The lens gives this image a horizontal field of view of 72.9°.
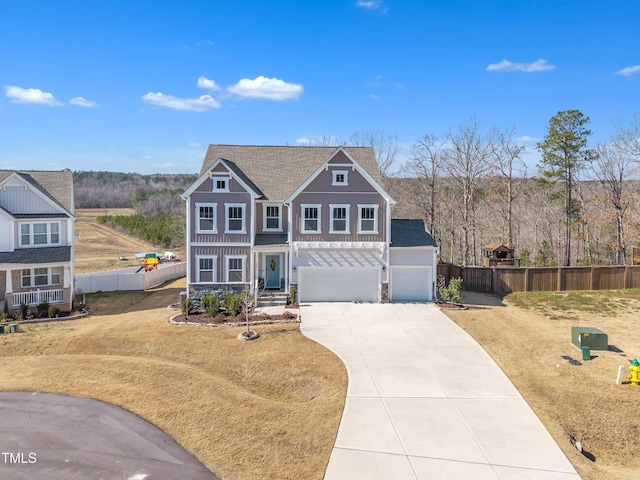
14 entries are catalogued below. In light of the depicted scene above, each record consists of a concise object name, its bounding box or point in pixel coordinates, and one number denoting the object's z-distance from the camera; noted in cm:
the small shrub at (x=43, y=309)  2448
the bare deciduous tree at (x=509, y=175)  3556
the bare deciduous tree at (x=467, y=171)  3544
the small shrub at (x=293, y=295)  2495
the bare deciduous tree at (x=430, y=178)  3676
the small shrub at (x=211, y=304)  2259
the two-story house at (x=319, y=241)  2534
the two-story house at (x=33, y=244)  2488
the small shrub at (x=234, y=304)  2242
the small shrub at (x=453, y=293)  2478
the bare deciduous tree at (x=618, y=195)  3469
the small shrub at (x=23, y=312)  2374
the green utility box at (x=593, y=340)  1800
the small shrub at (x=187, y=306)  2273
